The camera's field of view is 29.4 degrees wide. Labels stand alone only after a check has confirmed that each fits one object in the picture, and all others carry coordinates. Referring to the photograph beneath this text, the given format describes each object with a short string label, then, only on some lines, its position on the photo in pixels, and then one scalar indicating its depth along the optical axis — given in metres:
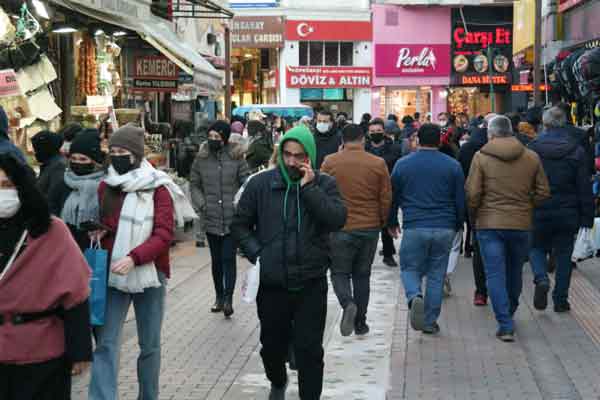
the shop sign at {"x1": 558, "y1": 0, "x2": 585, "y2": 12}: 21.70
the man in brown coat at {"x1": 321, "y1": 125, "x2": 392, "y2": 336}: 9.91
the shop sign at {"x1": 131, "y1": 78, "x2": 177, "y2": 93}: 19.62
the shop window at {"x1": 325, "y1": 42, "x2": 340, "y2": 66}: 52.03
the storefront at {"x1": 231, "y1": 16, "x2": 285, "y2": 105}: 49.62
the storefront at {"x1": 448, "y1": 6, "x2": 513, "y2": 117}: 50.53
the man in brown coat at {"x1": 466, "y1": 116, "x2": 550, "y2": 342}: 9.79
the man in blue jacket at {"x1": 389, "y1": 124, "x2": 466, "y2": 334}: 9.74
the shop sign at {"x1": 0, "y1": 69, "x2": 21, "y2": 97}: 11.23
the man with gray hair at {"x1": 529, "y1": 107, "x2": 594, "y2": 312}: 10.82
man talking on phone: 6.73
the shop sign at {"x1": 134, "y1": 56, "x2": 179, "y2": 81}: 19.75
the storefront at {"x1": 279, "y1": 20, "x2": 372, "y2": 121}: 50.97
